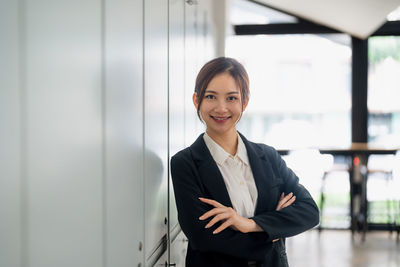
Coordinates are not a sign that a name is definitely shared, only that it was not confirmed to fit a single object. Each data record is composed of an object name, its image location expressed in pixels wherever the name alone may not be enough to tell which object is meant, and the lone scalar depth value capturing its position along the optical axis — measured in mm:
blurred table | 5102
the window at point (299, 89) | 5785
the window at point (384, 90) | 5629
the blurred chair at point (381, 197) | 5381
